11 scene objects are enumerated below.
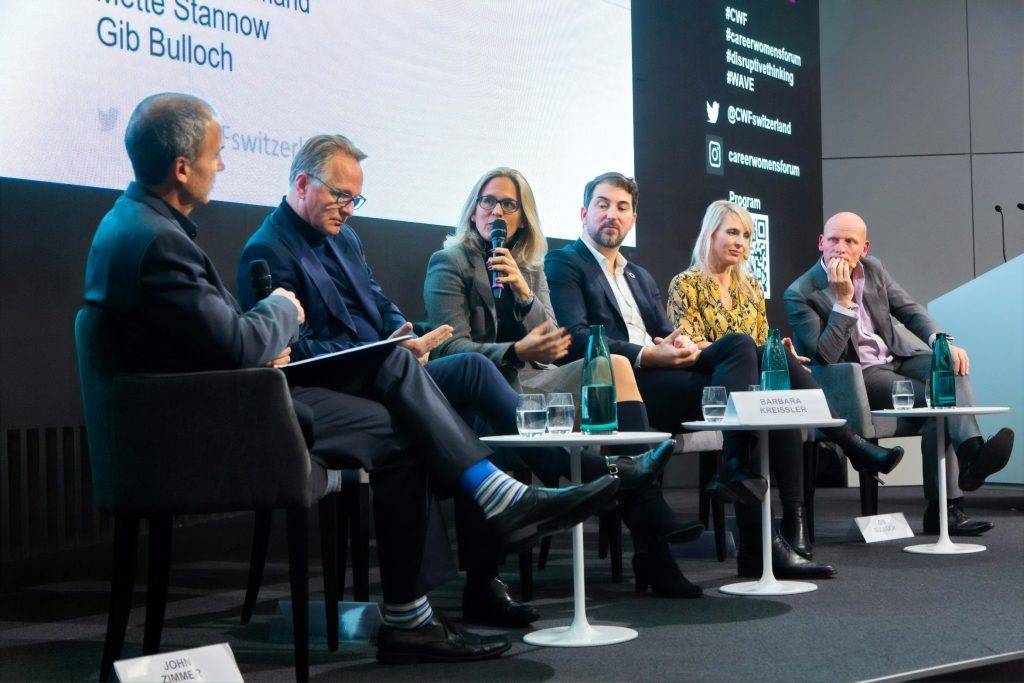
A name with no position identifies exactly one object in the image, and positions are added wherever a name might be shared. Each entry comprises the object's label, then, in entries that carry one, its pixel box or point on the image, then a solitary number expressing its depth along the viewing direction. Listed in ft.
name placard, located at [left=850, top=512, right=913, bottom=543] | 13.14
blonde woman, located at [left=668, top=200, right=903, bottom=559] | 12.85
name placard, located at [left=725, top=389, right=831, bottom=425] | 9.56
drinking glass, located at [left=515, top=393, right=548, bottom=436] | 7.95
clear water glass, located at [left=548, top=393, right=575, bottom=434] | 7.98
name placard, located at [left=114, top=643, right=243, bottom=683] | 6.16
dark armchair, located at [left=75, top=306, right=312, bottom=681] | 6.79
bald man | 13.92
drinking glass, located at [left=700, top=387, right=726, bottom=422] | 9.91
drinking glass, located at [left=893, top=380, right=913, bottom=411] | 12.57
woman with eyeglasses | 9.69
